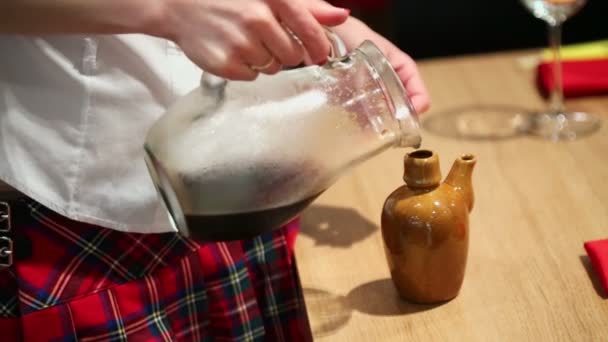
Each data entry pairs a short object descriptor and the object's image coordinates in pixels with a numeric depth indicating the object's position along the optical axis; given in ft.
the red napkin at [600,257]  3.43
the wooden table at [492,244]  3.32
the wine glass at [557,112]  4.61
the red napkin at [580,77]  5.05
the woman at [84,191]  3.26
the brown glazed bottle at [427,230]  3.24
